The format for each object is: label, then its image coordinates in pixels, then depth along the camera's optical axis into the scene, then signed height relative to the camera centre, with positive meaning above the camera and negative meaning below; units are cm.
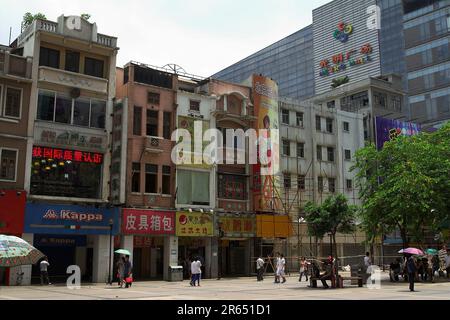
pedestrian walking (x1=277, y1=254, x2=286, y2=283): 3162 -90
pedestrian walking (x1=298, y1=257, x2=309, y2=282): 3312 -94
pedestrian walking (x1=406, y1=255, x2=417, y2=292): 2337 -79
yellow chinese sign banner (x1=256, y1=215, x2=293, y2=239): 3966 +189
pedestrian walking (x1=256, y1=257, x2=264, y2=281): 3412 -101
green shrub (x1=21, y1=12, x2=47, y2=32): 3716 +1601
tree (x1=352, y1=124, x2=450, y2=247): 3034 +383
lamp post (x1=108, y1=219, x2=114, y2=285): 3116 +95
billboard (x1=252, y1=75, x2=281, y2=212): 4050 +814
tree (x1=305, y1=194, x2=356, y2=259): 2822 +181
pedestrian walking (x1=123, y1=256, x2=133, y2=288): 2700 -102
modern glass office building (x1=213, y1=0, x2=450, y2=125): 7825 +3609
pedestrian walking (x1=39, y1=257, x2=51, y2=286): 2902 -94
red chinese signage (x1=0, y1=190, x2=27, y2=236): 2911 +218
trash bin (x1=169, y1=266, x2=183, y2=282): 3356 -128
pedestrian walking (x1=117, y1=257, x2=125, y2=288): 2743 -86
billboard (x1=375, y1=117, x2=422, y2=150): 5209 +1203
